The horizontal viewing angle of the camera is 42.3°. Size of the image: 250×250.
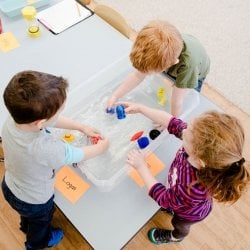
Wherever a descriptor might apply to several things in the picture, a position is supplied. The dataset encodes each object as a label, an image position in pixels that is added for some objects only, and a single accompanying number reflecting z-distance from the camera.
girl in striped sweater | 0.82
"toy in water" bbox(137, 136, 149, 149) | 1.17
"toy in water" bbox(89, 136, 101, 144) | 1.14
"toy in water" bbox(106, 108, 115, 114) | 1.28
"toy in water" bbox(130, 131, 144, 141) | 1.23
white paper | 1.53
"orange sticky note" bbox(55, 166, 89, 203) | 1.08
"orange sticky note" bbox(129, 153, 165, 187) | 1.12
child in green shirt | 1.04
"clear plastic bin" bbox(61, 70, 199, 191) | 1.16
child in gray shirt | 0.83
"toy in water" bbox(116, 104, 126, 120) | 1.23
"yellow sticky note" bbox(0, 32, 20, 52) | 1.44
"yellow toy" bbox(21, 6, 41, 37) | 1.46
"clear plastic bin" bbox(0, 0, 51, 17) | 1.54
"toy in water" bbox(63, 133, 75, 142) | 1.21
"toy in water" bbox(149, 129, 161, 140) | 1.21
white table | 1.03
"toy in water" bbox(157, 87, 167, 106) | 1.36
